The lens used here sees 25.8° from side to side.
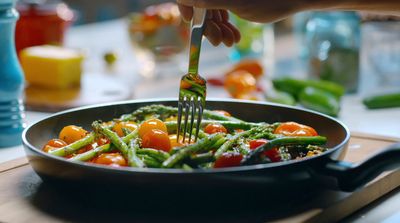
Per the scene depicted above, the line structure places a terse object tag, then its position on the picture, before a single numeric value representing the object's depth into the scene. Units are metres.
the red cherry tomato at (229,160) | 0.71
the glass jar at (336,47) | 1.25
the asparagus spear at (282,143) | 0.70
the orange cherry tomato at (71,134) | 0.82
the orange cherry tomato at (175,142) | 0.78
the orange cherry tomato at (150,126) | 0.80
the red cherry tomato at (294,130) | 0.81
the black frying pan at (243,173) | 0.66
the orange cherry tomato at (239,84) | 1.20
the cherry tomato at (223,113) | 0.91
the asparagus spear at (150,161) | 0.73
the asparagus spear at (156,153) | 0.73
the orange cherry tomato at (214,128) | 0.84
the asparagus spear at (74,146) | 0.77
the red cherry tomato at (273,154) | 0.73
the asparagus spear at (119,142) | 0.72
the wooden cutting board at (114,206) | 0.69
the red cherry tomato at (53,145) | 0.79
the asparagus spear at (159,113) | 0.89
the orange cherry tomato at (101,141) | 0.81
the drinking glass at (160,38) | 1.40
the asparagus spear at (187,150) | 0.70
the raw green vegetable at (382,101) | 1.18
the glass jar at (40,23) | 1.36
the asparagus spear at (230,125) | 0.86
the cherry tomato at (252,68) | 1.33
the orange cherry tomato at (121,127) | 0.84
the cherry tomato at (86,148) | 0.79
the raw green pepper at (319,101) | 1.13
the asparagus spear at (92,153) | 0.75
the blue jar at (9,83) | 0.98
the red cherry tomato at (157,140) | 0.76
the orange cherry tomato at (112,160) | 0.73
